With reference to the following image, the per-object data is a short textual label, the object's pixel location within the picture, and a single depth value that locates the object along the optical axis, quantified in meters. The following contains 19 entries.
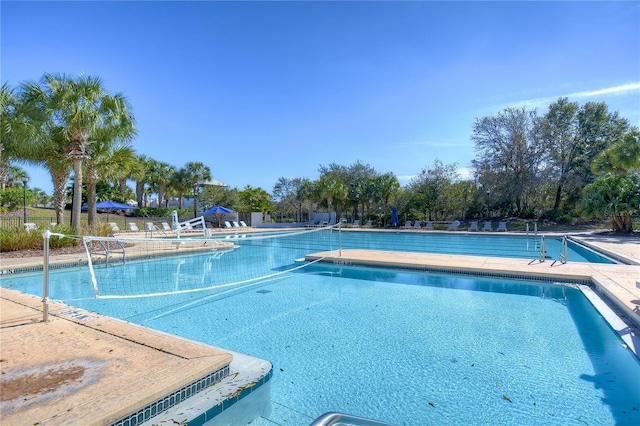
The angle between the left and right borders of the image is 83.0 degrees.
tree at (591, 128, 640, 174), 18.09
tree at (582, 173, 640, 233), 17.31
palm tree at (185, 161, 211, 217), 34.91
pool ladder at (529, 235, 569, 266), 9.12
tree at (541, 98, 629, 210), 27.42
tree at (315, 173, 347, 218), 32.09
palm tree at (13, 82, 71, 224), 12.34
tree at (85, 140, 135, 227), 14.80
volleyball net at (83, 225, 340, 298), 8.81
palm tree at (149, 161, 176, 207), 35.53
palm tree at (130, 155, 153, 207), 35.03
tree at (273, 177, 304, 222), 38.97
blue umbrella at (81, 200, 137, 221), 22.86
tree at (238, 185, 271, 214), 35.81
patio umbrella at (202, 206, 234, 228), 27.23
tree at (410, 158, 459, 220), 29.32
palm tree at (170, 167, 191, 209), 35.00
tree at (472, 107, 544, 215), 28.39
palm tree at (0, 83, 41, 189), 12.18
